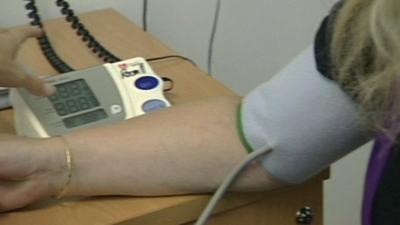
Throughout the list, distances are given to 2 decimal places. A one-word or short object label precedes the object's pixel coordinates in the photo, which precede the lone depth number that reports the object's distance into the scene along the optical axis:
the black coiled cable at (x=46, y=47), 1.32
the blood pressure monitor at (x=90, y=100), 1.11
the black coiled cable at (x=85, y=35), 1.37
